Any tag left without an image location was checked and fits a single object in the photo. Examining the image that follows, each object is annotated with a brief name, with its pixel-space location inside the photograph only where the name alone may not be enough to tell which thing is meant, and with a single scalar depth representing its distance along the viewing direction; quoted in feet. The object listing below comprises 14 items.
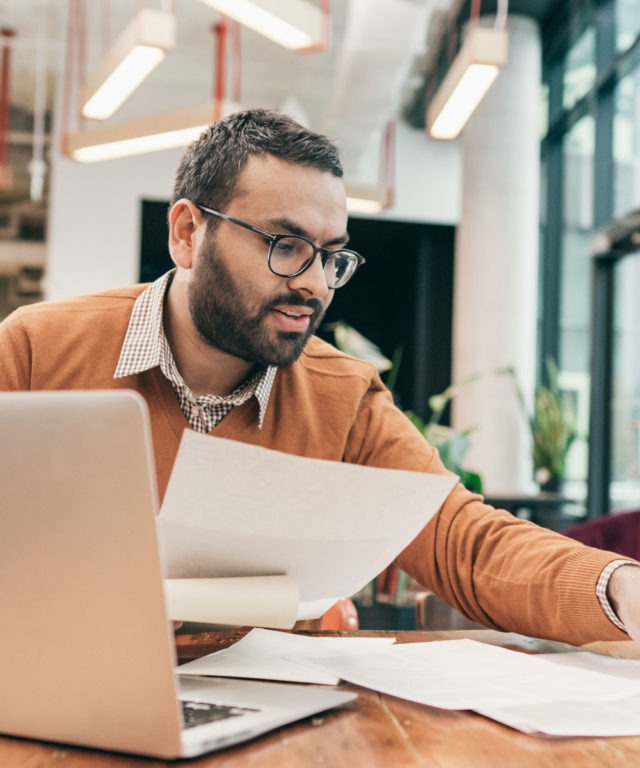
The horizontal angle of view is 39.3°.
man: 4.09
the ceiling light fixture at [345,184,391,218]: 16.03
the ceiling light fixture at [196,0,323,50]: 9.13
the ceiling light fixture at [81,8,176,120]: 10.07
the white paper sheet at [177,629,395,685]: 2.71
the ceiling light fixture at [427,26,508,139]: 9.93
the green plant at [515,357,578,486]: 17.53
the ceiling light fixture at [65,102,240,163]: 12.55
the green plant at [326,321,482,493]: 8.81
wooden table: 2.08
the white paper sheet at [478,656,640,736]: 2.35
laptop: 1.89
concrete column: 19.76
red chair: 8.21
